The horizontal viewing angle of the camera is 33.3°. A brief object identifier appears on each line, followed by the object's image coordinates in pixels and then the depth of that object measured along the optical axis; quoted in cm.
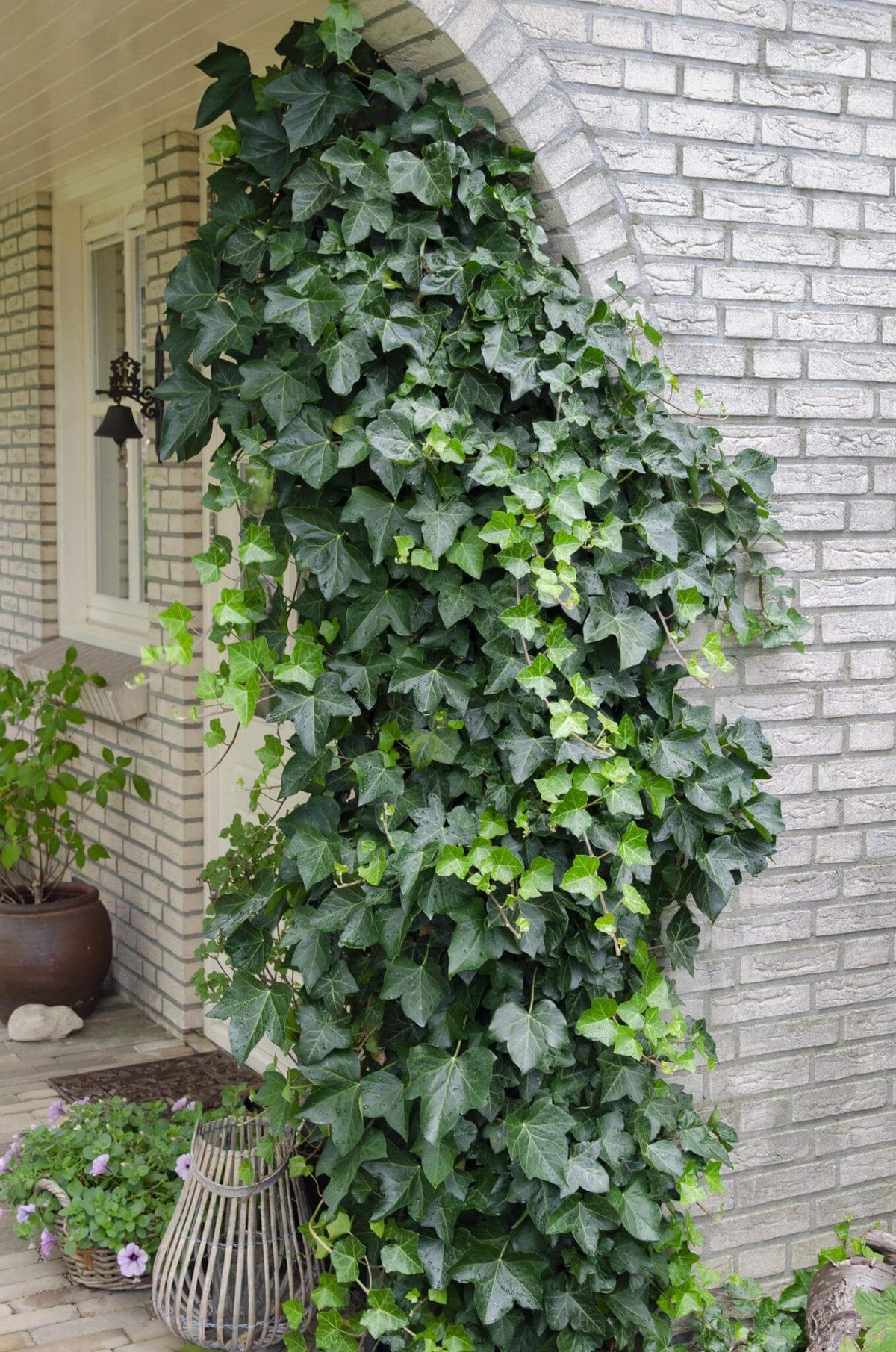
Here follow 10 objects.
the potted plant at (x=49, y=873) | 512
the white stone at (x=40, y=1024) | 500
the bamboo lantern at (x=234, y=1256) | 314
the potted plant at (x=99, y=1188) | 343
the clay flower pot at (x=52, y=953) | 512
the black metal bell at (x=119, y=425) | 528
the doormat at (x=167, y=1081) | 442
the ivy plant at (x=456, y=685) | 274
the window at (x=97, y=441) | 576
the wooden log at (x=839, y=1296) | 306
